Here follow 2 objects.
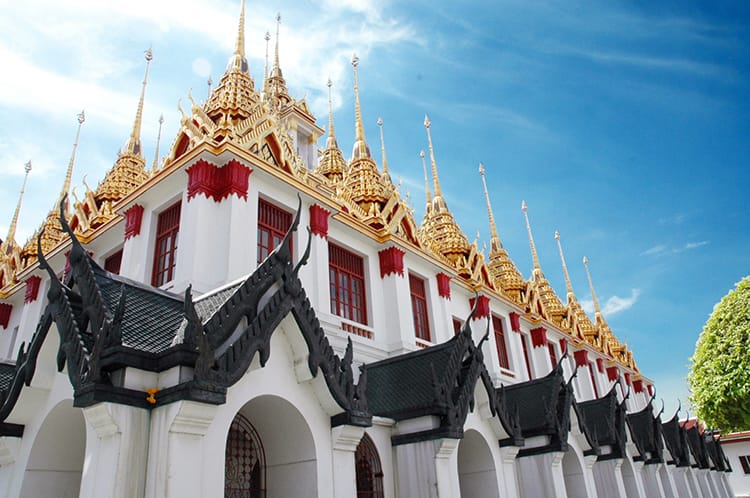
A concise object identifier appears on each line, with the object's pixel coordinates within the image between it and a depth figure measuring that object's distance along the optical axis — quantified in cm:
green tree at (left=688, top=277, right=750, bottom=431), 2658
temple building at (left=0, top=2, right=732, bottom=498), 615
